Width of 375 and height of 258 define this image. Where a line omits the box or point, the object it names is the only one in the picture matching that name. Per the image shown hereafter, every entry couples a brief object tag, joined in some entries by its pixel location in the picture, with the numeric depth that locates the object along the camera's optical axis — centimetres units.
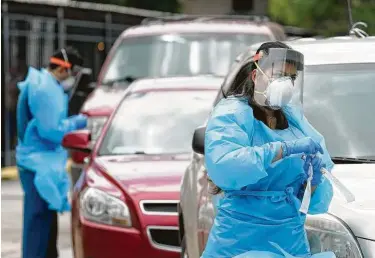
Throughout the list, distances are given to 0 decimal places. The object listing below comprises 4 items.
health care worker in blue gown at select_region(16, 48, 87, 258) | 1660
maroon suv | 2459
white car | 909
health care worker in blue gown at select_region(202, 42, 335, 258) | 848
